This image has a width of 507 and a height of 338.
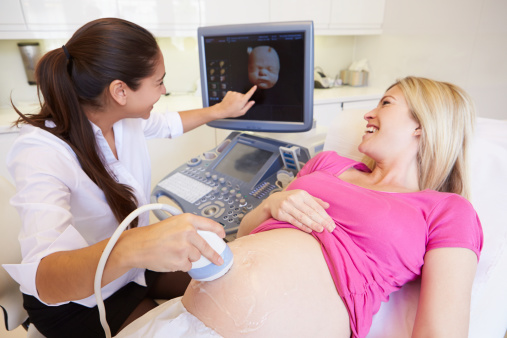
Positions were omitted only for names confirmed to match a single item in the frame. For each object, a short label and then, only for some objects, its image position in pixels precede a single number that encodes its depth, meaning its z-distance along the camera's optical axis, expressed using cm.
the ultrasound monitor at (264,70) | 130
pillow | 91
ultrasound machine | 127
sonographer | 65
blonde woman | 79
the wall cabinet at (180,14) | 218
